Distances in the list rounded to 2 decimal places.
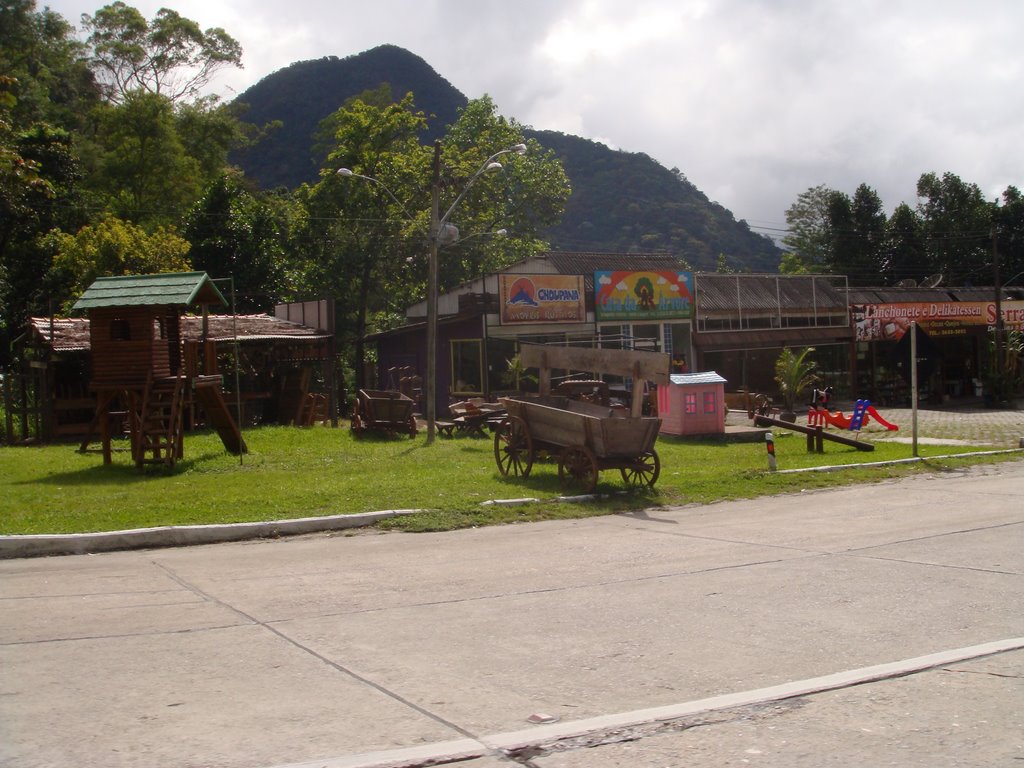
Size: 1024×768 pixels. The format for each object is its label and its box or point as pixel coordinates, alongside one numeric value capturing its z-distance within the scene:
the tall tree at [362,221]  42.91
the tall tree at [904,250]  63.00
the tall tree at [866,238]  63.44
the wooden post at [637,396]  14.80
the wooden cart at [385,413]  23.30
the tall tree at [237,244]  38.47
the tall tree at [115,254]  31.62
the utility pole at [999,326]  41.03
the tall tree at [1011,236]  61.94
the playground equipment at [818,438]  20.69
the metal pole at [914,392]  18.97
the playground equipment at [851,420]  26.15
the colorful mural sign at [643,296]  35.00
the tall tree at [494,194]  46.97
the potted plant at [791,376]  32.47
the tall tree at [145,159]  48.03
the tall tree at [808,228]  81.62
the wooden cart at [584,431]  14.76
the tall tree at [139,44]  58.88
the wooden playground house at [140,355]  17.47
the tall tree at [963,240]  62.25
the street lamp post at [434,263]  22.67
